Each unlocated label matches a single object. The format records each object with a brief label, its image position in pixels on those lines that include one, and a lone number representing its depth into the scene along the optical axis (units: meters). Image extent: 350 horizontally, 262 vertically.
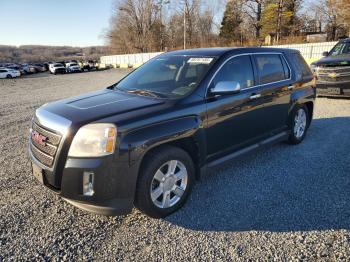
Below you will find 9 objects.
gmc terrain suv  2.92
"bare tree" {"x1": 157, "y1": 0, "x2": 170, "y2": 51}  65.18
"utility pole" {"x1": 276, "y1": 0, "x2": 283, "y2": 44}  43.19
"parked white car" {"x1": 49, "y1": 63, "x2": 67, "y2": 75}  44.06
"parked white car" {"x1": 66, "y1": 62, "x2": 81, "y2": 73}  46.14
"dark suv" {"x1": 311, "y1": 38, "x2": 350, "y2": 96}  8.94
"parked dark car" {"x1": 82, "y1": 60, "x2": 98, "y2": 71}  49.12
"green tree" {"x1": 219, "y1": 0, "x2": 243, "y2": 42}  48.56
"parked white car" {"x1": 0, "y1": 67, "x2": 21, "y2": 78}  38.69
